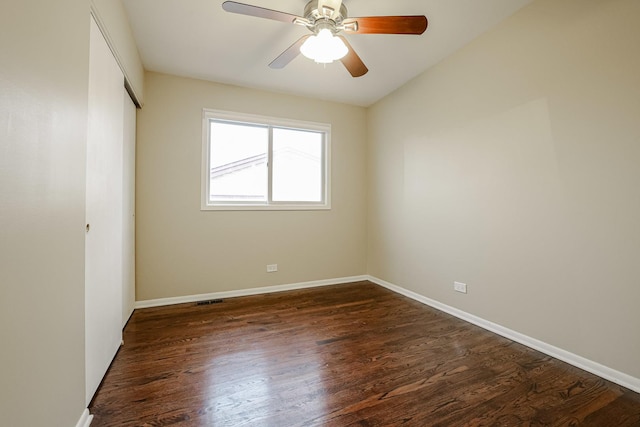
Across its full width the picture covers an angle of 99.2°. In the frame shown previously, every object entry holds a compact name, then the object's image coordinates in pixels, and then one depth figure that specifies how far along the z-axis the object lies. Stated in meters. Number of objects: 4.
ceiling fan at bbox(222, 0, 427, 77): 1.79
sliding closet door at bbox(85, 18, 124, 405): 1.57
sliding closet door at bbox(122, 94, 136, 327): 2.56
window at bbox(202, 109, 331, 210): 3.48
